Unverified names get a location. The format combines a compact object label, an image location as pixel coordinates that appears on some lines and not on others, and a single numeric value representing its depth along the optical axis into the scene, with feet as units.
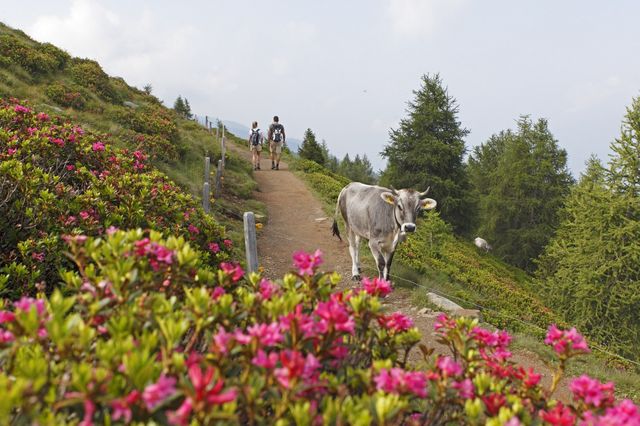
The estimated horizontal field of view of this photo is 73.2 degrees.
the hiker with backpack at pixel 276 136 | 72.49
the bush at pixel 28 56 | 63.05
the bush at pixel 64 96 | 56.70
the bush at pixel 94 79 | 68.69
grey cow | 28.32
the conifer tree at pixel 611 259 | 54.80
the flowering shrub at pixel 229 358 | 5.59
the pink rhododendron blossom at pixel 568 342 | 8.74
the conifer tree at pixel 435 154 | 95.14
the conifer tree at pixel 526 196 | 118.83
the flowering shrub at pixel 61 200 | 15.43
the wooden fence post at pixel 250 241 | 25.48
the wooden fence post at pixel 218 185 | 52.13
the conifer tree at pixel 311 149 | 138.86
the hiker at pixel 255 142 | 74.46
